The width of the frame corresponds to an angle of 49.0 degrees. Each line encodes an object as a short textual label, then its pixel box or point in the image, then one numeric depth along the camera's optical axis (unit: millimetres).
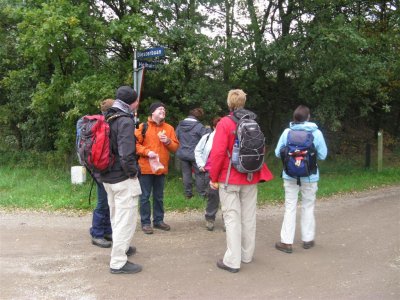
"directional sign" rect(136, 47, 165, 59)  7949
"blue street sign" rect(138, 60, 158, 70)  8764
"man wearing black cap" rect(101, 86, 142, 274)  4570
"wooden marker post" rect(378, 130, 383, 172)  12359
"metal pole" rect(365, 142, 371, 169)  13234
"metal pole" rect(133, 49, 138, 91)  8113
